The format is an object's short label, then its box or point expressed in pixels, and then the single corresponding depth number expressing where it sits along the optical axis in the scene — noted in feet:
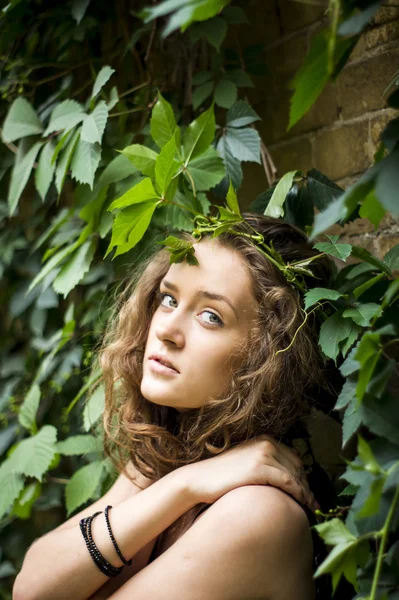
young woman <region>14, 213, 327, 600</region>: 3.10
